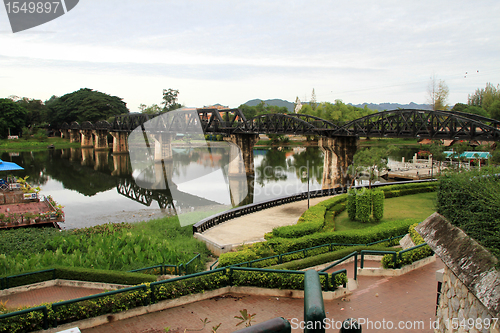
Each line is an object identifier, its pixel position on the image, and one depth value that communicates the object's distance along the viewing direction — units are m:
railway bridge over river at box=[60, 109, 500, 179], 38.19
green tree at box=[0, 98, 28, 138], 110.88
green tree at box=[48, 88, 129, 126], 127.31
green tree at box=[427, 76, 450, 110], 114.50
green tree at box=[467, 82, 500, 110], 107.29
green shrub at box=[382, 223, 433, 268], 12.27
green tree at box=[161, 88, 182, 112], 154.20
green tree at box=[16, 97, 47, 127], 129.12
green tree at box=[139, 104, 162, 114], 148.35
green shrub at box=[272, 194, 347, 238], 20.61
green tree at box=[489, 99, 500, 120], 85.04
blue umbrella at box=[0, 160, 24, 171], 33.53
